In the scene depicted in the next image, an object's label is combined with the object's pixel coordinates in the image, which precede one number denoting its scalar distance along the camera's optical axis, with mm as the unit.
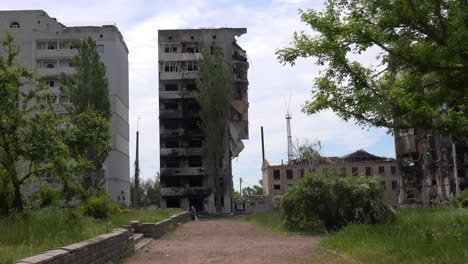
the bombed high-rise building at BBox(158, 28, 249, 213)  73088
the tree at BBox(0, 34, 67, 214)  15484
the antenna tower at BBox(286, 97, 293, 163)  99269
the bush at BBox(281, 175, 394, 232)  21250
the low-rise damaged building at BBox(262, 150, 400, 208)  92750
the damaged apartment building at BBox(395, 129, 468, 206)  63906
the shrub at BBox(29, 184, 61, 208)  18047
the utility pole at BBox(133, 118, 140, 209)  57750
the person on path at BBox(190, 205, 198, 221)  48875
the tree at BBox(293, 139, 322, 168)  74306
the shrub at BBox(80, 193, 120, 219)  17672
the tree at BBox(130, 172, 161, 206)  95800
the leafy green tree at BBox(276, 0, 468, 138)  11266
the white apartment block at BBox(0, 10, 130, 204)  71438
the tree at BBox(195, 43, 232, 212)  66688
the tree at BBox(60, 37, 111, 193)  54250
